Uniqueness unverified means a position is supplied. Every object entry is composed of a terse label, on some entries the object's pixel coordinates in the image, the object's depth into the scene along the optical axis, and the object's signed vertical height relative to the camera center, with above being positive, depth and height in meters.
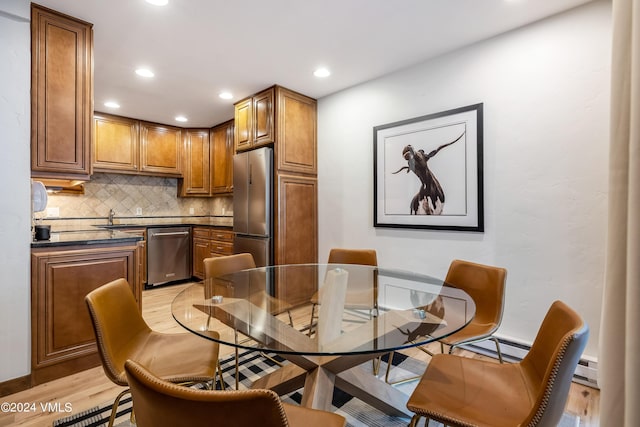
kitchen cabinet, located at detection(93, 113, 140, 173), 4.14 +0.93
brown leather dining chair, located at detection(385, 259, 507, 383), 1.69 -0.50
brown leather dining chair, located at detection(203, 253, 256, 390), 2.27 -0.41
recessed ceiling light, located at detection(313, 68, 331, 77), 2.97 +1.35
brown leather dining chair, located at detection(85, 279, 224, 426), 1.25 -0.64
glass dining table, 1.23 -0.50
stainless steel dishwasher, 4.37 -0.63
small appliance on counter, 2.14 +0.05
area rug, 1.62 -1.09
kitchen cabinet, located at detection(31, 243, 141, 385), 1.96 -0.61
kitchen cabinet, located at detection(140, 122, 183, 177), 4.55 +0.94
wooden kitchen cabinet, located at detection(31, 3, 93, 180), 1.99 +0.78
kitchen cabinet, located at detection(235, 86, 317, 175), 3.33 +0.96
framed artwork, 2.52 +0.36
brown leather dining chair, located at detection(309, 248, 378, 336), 2.63 -0.39
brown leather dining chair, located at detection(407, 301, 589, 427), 0.90 -0.67
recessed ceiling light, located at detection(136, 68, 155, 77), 2.92 +1.33
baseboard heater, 1.98 -1.04
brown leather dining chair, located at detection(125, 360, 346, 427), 0.62 -0.40
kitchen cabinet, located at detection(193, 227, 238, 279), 4.28 -0.47
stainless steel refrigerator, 3.36 +0.09
